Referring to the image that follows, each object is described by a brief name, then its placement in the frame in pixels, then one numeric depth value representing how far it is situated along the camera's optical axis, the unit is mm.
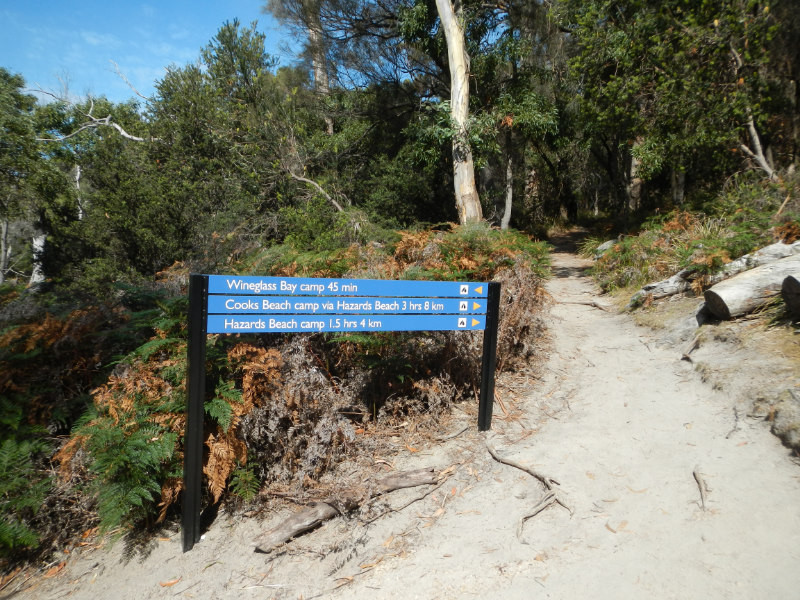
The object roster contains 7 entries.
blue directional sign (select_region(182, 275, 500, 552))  3029
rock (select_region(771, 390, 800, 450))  3383
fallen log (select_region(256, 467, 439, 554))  3328
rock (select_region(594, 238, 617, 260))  12088
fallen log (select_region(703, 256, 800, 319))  5145
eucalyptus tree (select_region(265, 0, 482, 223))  11859
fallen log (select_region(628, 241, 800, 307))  5868
